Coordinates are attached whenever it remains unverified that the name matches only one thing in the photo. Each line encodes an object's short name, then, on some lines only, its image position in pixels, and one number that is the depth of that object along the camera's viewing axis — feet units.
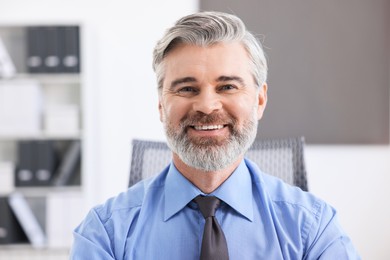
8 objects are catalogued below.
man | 3.76
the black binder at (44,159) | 9.74
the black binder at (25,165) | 9.74
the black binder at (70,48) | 9.66
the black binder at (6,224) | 9.77
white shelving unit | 9.85
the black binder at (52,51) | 9.65
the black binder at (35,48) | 9.63
